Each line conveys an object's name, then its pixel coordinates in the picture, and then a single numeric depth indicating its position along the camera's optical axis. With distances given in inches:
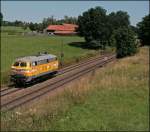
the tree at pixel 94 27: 3777.1
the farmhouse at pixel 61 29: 5182.1
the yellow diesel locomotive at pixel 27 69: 1417.3
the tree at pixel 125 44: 2947.8
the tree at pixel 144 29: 4217.5
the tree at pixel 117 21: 4201.5
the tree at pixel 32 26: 6323.8
